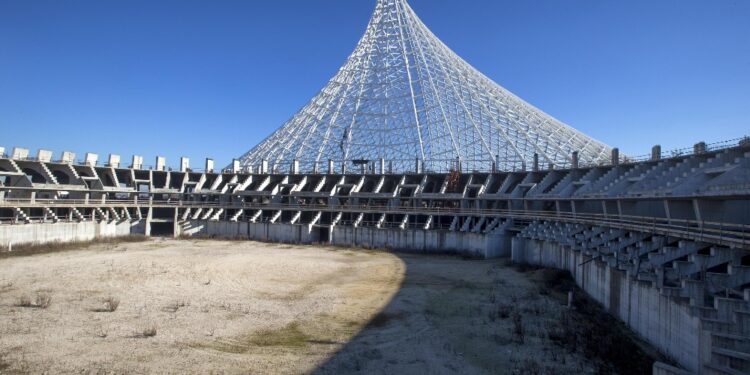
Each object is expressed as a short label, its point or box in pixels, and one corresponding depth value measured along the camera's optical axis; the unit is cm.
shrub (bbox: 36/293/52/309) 2013
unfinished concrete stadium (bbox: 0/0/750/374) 1602
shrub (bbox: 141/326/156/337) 1630
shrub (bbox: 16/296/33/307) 2027
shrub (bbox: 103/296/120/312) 1976
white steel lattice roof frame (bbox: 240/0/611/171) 5603
